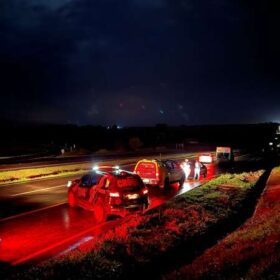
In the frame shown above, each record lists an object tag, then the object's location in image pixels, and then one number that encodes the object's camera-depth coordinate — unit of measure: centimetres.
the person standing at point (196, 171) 2420
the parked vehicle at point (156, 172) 1898
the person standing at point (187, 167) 2387
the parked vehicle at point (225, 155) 3659
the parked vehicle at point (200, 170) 2531
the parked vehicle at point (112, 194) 1244
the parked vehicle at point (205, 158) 3500
